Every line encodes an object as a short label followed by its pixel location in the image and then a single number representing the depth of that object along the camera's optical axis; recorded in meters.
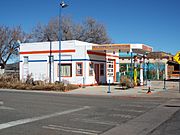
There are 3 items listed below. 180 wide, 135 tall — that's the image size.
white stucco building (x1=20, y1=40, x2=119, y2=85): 31.14
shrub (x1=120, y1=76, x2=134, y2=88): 27.88
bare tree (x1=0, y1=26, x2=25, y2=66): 57.97
